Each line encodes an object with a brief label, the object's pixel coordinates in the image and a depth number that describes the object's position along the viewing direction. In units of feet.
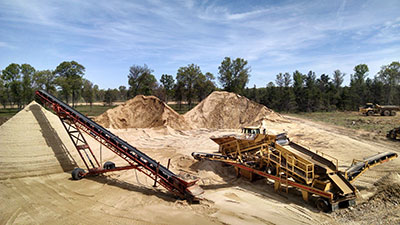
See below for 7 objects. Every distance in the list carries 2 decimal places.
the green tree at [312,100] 180.75
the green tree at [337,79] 251.60
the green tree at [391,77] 188.24
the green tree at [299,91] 187.62
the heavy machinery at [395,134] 66.93
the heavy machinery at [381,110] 125.59
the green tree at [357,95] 179.96
